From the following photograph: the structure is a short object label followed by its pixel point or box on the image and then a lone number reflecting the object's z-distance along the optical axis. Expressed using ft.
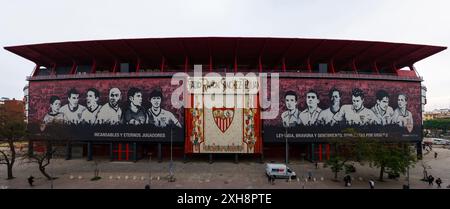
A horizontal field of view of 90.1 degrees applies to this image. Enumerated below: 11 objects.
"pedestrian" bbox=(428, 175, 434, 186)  90.48
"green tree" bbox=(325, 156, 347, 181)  95.11
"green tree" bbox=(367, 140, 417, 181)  86.22
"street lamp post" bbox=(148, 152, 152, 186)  94.29
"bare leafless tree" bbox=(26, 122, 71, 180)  94.17
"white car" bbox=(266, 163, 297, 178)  98.78
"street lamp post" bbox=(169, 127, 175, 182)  97.11
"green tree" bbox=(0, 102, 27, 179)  92.94
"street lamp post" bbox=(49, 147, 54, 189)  85.92
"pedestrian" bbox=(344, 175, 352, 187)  90.58
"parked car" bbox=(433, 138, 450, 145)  228.31
